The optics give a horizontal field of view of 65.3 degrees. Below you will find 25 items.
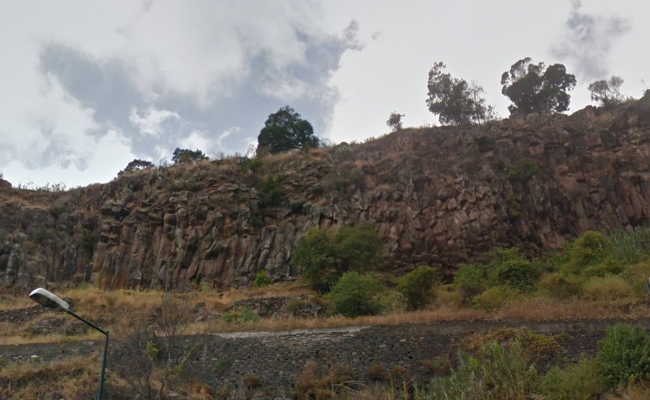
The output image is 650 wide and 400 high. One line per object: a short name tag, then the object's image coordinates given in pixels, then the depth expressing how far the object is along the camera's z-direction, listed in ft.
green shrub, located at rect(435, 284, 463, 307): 65.49
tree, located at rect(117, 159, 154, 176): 173.06
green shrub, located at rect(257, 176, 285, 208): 111.55
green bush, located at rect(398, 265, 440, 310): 69.10
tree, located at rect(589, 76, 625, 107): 128.06
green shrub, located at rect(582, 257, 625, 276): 63.93
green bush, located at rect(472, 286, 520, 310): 59.67
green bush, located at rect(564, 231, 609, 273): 69.46
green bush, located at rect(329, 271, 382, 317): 67.92
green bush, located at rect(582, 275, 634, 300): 54.81
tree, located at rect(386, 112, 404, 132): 133.81
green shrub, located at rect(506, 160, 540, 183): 100.17
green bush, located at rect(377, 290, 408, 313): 67.57
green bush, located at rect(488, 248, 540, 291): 65.41
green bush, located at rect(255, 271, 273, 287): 92.73
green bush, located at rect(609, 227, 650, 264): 68.62
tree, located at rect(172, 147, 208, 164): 151.53
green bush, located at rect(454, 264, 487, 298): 65.98
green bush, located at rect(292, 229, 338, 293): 84.23
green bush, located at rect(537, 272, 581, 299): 59.16
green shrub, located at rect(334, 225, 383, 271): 84.84
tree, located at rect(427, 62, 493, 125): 129.29
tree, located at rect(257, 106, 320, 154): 149.07
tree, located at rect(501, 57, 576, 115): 137.49
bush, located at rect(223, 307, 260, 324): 69.75
